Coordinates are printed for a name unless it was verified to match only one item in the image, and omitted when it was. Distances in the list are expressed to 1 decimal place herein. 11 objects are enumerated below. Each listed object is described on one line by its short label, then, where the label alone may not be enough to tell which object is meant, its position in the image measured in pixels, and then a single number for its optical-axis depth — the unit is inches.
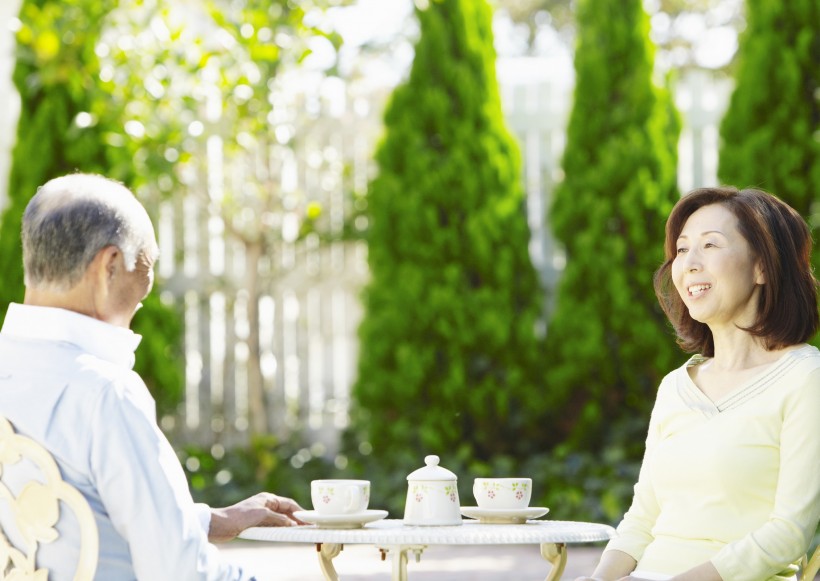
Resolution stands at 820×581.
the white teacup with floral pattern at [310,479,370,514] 190.5
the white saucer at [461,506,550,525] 201.8
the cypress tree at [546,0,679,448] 536.1
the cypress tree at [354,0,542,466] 544.7
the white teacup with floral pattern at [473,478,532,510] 202.7
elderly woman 179.0
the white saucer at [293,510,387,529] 188.2
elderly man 148.1
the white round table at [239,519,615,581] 177.2
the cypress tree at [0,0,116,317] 543.2
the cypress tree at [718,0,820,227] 512.1
